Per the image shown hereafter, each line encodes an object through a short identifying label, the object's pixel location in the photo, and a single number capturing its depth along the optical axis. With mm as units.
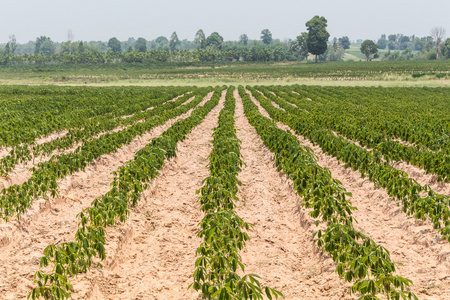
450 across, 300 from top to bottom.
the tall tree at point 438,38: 149625
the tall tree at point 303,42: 146875
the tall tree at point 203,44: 198625
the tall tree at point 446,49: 133500
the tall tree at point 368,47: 141000
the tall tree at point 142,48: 177200
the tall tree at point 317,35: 127375
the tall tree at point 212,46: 189138
